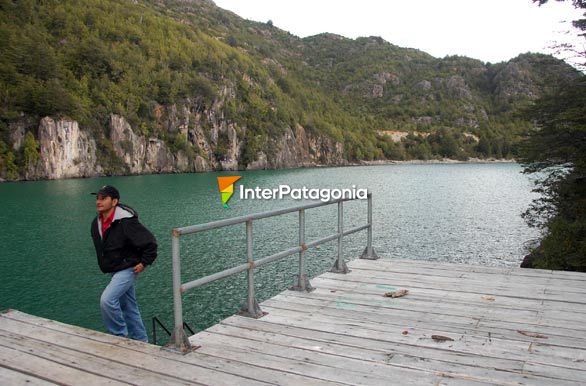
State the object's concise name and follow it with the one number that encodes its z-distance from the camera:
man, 4.95
